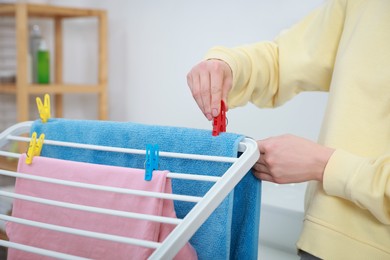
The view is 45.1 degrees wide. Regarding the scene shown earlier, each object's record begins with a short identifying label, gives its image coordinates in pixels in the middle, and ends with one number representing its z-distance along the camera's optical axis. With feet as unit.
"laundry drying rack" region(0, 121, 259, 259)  2.06
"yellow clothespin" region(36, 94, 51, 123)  3.06
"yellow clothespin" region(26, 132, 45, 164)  2.82
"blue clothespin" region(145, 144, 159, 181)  2.41
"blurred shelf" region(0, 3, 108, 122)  6.10
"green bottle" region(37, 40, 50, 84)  6.85
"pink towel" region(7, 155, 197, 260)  2.43
